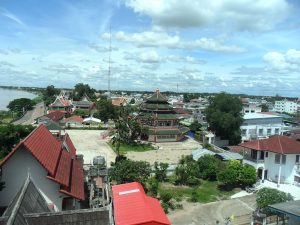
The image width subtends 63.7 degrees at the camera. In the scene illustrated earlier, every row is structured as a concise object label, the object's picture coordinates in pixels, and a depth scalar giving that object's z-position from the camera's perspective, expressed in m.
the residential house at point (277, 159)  22.45
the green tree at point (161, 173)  22.55
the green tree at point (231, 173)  21.40
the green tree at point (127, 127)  32.55
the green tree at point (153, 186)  19.87
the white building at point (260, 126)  42.56
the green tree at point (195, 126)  45.53
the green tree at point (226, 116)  37.26
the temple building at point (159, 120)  39.21
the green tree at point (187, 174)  22.32
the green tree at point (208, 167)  23.51
